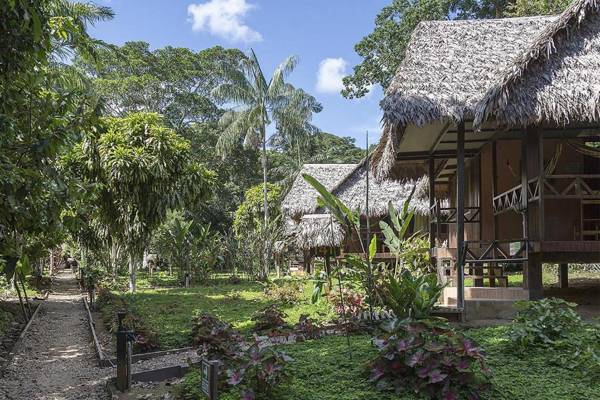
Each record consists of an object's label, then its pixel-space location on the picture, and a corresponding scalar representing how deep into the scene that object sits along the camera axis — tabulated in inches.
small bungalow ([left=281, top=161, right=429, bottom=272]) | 773.9
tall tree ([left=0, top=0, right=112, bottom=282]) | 176.4
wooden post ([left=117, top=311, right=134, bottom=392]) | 213.0
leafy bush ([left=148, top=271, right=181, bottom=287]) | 803.1
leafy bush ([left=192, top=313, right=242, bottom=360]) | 196.5
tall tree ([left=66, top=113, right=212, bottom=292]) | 522.9
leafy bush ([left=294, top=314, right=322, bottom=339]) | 282.0
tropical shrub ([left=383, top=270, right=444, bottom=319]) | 272.7
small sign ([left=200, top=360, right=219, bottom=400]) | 146.5
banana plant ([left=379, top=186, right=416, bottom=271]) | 367.0
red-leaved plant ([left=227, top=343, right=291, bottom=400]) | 162.1
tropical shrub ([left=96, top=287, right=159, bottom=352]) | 296.8
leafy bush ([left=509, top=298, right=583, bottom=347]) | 224.8
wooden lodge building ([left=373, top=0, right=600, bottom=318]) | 304.3
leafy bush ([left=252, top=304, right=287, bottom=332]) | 327.9
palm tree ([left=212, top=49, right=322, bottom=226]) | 991.0
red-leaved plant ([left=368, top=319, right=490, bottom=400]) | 163.5
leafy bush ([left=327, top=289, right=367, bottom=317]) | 319.0
